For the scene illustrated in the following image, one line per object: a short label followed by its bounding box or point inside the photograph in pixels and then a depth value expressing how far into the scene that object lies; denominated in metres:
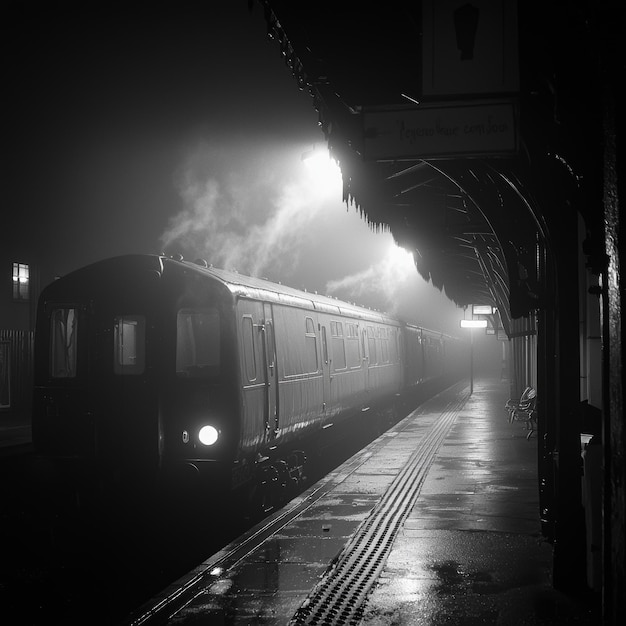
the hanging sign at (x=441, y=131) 5.15
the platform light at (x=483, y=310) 23.47
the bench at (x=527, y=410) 16.34
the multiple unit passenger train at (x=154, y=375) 8.29
